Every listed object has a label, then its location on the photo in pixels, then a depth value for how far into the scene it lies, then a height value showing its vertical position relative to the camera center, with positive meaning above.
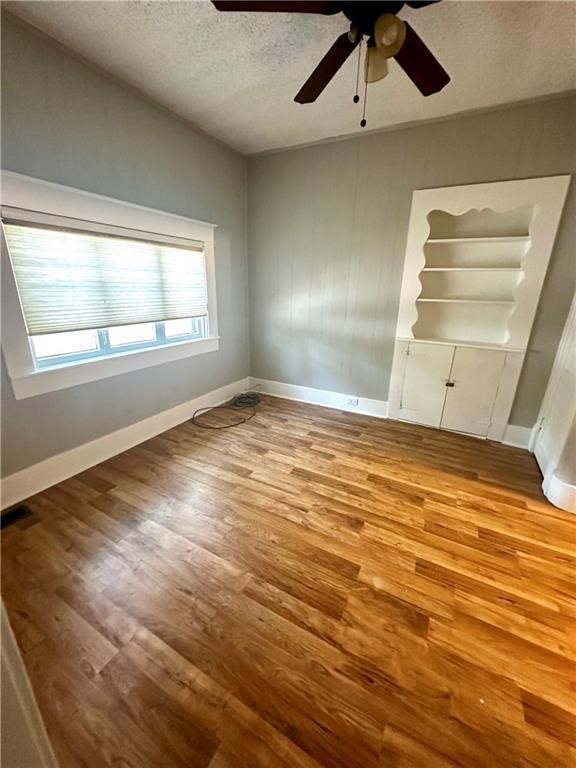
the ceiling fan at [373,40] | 1.23 +1.05
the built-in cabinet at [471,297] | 2.48 -0.04
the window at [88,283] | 1.86 +0.01
